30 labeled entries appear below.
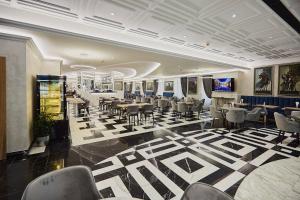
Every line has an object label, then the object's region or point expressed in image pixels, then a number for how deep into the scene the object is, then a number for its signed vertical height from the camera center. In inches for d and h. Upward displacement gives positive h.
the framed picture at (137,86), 864.5 +54.2
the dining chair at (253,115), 223.8 -25.8
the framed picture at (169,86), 601.4 +41.5
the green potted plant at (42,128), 151.2 -32.6
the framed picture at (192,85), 493.3 +38.1
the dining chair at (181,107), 281.9 -19.2
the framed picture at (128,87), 946.5 +56.1
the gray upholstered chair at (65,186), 42.7 -27.0
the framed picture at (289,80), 275.7 +33.2
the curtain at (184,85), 532.4 +40.0
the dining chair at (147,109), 245.3 -20.5
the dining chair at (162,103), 340.5 -14.8
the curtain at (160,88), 659.4 +36.4
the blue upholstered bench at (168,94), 600.4 +9.5
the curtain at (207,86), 451.4 +32.5
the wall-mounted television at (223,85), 373.4 +31.7
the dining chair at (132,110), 225.0 -20.7
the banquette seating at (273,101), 275.5 -6.4
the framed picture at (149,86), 726.9 +49.5
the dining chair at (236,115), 199.5 -23.4
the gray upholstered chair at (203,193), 37.8 -24.8
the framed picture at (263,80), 312.6 +35.6
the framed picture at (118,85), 935.1 +66.7
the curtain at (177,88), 560.7 +30.9
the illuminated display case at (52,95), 166.9 +0.0
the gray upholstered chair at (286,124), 158.9 -27.9
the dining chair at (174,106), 299.8 -18.9
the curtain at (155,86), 691.4 +45.9
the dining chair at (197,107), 301.5 -20.5
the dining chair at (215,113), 228.9 -23.7
